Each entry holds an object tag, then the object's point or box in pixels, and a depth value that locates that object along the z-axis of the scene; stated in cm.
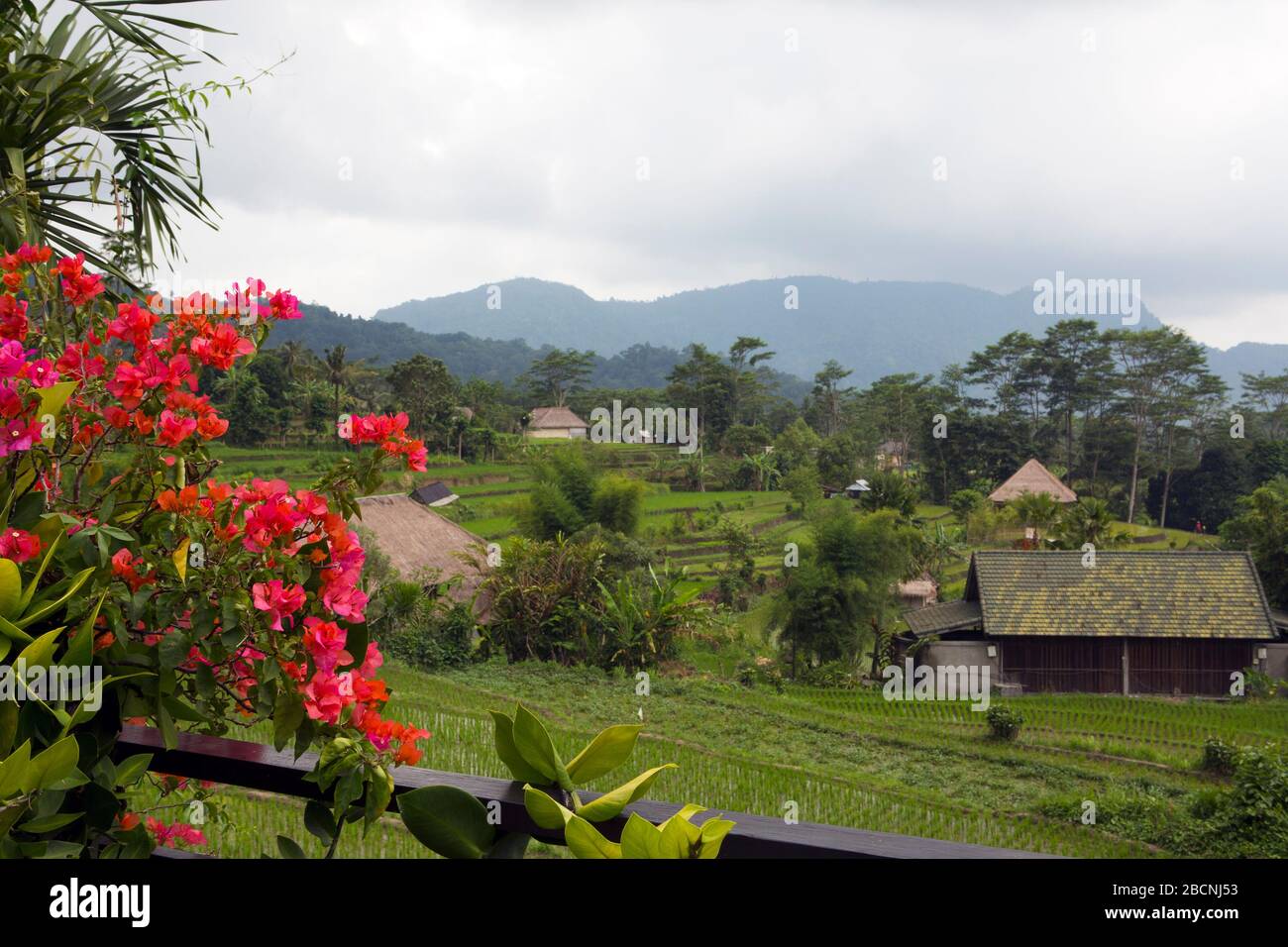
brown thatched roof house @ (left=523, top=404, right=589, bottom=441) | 4166
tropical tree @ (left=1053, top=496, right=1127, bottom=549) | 2297
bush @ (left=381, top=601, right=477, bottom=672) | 1471
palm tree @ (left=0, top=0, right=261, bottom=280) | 252
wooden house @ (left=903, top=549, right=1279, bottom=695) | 1677
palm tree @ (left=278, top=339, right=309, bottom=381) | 3326
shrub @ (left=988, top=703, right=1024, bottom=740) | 1234
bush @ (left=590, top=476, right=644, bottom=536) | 1927
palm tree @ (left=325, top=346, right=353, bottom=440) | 3200
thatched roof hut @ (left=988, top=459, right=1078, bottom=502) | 3262
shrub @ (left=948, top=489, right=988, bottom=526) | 3184
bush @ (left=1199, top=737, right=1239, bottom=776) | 1098
